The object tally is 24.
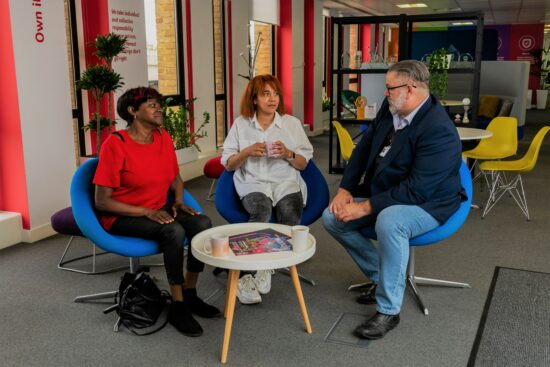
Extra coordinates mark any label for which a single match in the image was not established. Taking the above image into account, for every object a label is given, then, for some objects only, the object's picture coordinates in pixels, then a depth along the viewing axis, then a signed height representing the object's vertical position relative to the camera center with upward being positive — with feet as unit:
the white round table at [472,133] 17.84 -2.20
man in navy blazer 10.05 -2.08
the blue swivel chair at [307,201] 12.42 -2.88
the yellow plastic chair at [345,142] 20.92 -2.79
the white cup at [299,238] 9.34 -2.74
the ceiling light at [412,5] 47.85 +4.89
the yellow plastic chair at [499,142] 20.25 -2.76
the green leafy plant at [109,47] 17.48 +0.57
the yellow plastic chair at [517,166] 17.87 -3.16
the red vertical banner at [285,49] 35.53 +0.99
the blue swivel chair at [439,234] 10.64 -3.09
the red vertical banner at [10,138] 14.89 -1.88
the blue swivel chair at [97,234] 10.42 -2.97
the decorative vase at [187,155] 22.24 -3.42
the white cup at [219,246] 9.09 -2.79
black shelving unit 21.77 +0.92
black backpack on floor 10.33 -4.26
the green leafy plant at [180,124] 22.86 -2.30
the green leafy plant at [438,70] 22.33 -0.22
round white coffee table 8.86 -3.00
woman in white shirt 12.04 -1.92
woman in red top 10.39 -2.43
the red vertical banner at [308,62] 38.32 +0.20
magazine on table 9.42 -2.94
